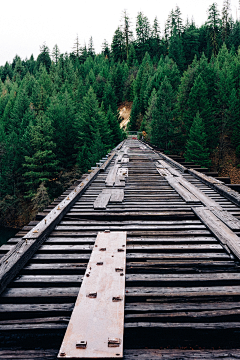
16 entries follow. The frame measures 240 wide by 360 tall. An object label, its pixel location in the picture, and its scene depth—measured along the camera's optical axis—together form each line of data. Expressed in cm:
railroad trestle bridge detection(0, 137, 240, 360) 165
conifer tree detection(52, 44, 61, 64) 8794
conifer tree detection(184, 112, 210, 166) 2869
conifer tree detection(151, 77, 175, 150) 3288
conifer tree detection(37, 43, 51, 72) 8488
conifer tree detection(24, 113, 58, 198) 2988
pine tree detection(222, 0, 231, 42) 7256
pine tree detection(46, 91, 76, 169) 3409
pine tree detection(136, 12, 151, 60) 8356
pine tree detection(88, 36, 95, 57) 9242
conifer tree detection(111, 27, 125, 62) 8356
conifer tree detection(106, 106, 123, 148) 3809
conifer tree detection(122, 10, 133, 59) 8356
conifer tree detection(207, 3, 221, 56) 7181
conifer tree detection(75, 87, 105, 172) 3002
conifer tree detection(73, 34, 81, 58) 8525
